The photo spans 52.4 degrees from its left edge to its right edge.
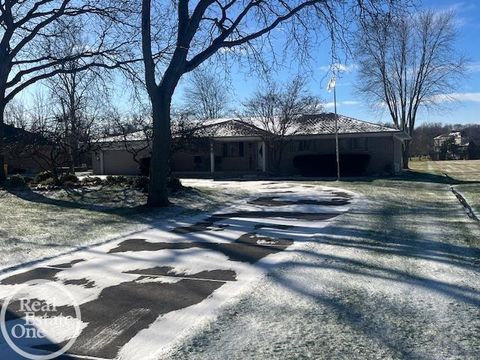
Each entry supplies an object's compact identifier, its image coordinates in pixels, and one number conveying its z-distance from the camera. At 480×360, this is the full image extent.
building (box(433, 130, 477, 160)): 77.12
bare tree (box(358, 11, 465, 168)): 45.06
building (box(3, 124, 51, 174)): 20.48
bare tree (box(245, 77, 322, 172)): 32.84
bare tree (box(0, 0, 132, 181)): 21.56
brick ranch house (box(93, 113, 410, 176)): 32.06
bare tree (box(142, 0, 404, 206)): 14.27
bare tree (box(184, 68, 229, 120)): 63.86
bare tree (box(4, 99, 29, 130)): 25.70
